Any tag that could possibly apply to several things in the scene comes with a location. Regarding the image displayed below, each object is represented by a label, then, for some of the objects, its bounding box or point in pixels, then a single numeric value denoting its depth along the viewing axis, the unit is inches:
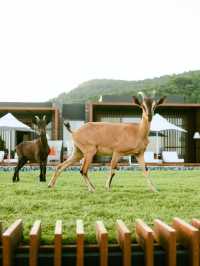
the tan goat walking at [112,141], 327.3
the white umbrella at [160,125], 871.1
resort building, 1064.8
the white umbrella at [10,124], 834.2
